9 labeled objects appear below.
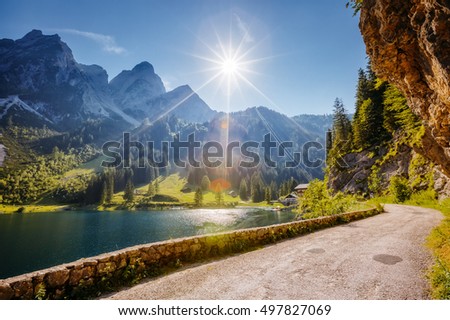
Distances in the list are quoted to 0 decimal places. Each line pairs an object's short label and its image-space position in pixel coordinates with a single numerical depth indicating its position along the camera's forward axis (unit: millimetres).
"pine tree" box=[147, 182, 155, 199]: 191000
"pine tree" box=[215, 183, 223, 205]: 167862
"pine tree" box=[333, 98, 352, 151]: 76812
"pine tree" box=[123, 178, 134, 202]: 176025
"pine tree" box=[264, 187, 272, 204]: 168275
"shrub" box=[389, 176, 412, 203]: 45062
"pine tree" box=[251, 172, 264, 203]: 188625
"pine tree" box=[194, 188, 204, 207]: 158075
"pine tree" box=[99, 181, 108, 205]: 175500
